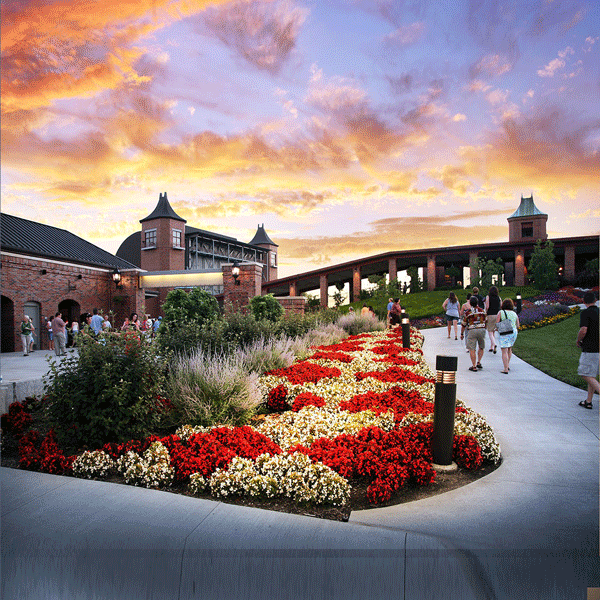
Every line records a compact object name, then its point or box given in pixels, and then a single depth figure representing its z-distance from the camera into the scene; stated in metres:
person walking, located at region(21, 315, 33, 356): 13.68
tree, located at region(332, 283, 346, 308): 33.46
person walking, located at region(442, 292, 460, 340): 13.89
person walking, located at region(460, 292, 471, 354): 10.76
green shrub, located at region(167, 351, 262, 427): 4.68
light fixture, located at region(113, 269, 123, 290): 20.55
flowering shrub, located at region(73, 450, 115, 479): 3.53
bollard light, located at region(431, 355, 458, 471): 3.50
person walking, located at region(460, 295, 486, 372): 8.75
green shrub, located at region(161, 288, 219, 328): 12.11
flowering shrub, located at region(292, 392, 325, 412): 5.00
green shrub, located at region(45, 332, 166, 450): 4.03
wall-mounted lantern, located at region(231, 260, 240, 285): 15.21
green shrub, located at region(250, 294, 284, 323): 13.44
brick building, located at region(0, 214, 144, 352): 16.08
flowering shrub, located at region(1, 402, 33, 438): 4.54
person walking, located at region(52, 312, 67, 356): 13.09
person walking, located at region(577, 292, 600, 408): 5.44
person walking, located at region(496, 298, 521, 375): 8.33
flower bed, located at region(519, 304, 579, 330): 13.09
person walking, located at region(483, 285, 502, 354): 9.83
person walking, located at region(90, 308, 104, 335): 13.42
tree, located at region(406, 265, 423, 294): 33.78
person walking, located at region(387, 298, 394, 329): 15.77
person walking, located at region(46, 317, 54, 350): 16.14
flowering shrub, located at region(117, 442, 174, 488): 3.33
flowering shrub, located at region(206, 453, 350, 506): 2.96
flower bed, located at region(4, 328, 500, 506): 3.09
